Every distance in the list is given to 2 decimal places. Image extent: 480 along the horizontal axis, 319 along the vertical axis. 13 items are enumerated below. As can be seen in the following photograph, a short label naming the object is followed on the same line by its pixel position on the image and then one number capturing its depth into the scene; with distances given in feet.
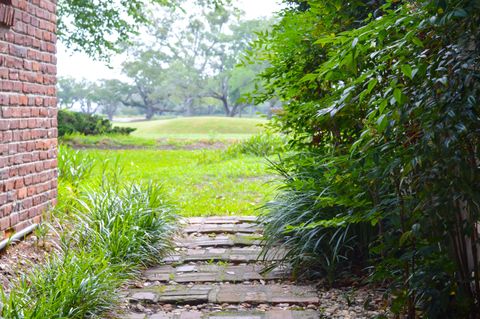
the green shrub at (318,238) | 13.02
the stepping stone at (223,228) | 18.95
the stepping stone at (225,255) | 15.39
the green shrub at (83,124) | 67.21
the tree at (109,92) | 168.96
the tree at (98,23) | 51.78
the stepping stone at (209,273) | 13.79
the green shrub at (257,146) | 47.01
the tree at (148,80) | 163.84
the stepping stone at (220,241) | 17.22
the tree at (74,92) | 169.58
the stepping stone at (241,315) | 11.14
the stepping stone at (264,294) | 12.09
